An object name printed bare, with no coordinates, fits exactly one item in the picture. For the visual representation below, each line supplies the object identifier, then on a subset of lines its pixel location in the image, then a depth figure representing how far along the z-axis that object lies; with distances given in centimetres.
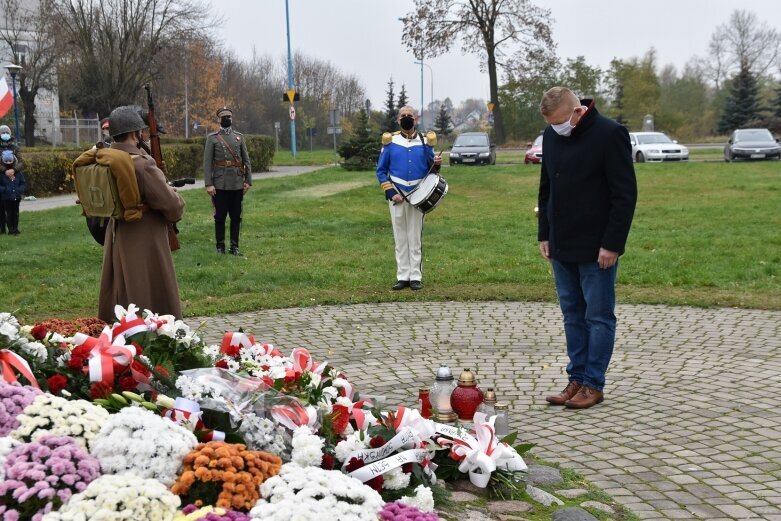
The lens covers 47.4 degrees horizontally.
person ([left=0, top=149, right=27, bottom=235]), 1662
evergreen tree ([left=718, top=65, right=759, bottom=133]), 6656
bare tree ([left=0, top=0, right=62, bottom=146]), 4794
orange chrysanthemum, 304
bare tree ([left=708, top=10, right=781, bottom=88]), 7588
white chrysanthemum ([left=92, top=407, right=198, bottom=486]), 310
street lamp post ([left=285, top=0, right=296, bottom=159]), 5106
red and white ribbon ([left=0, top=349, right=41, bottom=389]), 362
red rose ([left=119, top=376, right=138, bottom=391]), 388
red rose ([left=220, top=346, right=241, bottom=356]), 495
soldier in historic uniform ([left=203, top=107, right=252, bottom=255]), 1340
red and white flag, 1961
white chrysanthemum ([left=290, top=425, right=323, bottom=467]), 355
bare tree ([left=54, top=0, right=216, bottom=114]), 4750
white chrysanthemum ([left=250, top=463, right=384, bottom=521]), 293
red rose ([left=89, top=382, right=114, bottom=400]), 372
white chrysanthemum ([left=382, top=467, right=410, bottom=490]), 367
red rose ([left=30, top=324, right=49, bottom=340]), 421
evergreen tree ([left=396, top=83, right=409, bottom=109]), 6209
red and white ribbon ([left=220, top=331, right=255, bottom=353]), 496
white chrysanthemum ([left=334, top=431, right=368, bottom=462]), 382
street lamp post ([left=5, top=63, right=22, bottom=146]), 3236
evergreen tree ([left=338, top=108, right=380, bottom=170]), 3659
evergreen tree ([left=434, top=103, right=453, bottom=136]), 8285
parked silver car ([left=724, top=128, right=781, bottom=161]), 3309
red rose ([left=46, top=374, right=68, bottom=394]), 372
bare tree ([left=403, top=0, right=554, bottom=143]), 5928
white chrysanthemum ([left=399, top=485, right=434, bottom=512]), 351
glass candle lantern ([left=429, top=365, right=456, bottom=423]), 512
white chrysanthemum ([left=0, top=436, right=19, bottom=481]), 299
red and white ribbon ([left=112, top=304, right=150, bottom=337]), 437
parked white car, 3456
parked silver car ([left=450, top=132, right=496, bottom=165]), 3784
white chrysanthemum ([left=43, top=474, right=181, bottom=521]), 274
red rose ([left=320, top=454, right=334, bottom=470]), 367
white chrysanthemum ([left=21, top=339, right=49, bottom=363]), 396
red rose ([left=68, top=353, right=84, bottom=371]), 394
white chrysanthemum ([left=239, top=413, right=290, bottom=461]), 362
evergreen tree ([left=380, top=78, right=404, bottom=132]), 5569
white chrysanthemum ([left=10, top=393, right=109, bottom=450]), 319
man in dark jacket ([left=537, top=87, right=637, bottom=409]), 589
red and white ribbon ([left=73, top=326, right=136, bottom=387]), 377
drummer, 1062
